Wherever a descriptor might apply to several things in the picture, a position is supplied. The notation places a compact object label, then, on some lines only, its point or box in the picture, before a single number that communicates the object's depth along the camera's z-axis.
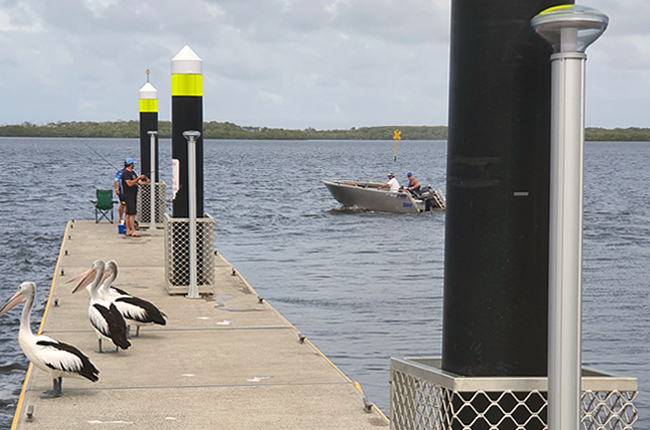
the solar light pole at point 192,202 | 12.23
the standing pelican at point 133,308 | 9.38
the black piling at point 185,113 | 12.93
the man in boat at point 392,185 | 38.16
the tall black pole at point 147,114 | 22.59
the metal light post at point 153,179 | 20.42
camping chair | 23.52
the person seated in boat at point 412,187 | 38.43
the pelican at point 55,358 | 7.07
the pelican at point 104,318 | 8.54
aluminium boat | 37.66
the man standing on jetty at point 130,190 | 18.97
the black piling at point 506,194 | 2.64
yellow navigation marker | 43.26
